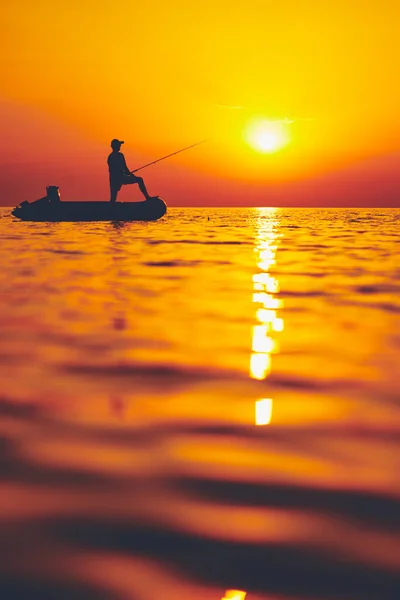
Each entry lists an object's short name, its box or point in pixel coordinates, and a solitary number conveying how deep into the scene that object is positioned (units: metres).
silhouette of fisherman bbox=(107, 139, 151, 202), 28.62
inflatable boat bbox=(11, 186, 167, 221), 28.62
